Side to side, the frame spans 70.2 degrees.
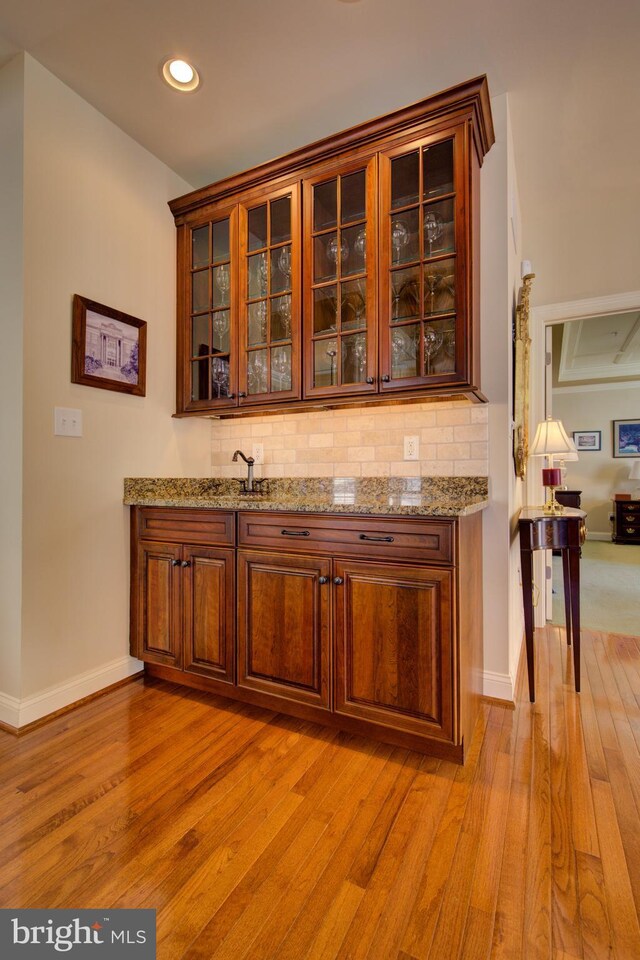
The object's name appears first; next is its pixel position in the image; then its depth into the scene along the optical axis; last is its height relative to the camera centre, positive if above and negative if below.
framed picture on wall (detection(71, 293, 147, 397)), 2.13 +0.67
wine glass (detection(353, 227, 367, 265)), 2.12 +1.12
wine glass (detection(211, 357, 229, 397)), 2.54 +0.61
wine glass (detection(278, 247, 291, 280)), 2.34 +1.13
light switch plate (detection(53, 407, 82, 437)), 2.04 +0.28
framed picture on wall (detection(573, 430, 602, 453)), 7.73 +0.69
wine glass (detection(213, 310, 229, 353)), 2.54 +0.87
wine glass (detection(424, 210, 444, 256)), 1.97 +1.11
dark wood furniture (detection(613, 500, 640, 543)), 7.21 -0.65
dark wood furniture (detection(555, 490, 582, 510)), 7.11 -0.26
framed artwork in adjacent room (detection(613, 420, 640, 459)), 7.50 +0.70
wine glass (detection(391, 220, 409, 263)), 2.05 +1.10
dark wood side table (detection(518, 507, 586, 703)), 2.19 -0.31
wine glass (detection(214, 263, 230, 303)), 2.54 +1.13
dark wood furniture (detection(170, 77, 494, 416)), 1.93 +1.03
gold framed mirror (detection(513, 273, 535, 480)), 2.45 +0.56
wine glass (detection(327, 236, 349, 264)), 2.19 +1.12
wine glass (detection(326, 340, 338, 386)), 2.21 +0.62
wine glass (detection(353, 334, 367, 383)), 2.13 +0.60
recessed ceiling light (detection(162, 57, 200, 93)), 2.00 +1.83
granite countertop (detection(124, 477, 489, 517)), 1.69 -0.07
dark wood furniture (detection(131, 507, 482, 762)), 1.61 -0.55
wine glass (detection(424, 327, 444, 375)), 1.98 +0.60
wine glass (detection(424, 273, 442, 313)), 1.98 +0.87
